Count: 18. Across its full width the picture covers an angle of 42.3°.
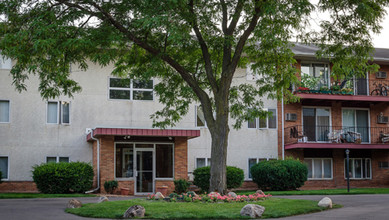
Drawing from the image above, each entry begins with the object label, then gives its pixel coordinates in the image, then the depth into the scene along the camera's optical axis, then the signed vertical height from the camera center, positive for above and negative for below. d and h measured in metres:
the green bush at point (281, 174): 24.42 -1.19
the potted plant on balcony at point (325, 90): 27.64 +3.31
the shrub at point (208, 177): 23.61 -1.29
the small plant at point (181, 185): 23.52 -1.65
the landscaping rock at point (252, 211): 11.84 -1.44
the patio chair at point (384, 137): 28.30 +0.74
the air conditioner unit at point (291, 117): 27.88 +1.83
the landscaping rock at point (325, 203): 13.80 -1.46
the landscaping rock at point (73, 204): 14.15 -1.54
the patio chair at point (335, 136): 27.56 +0.77
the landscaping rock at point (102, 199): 15.51 -1.54
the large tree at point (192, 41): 13.58 +3.31
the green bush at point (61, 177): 21.72 -1.20
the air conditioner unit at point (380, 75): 29.36 +4.38
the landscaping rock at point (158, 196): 15.87 -1.46
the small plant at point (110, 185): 22.64 -1.62
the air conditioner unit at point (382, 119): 29.23 +1.81
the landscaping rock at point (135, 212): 11.77 -1.46
